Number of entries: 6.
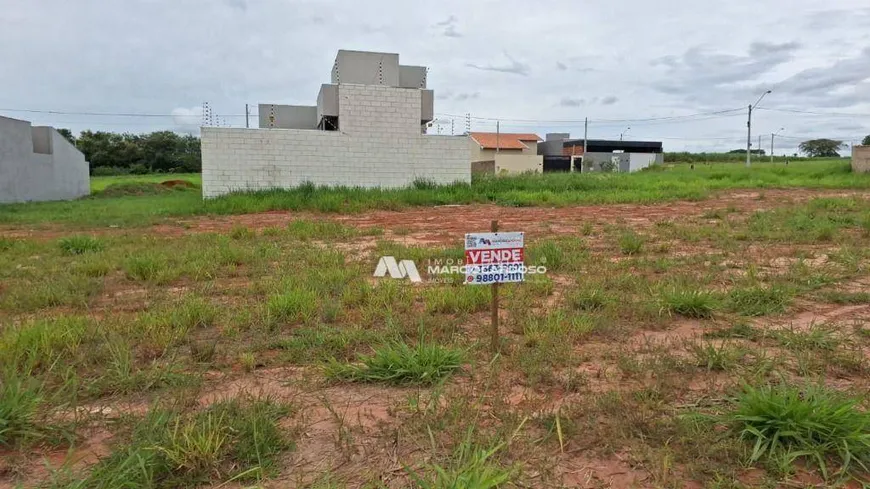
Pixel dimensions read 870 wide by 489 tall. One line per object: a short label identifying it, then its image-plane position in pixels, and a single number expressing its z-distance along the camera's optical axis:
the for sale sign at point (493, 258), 2.85
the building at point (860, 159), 24.83
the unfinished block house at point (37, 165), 19.34
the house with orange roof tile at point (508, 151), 46.47
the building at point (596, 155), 49.53
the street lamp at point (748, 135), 37.44
